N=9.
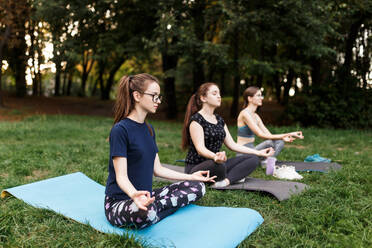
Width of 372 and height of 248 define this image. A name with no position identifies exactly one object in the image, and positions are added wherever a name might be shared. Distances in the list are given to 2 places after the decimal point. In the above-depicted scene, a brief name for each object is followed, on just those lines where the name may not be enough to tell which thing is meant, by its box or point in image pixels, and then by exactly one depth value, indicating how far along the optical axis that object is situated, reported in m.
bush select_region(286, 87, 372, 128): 11.79
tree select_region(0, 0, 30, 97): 13.00
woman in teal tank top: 5.39
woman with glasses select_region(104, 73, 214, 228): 2.79
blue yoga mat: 2.79
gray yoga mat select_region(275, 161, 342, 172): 5.30
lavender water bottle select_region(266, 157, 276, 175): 5.19
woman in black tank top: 4.27
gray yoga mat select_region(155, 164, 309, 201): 3.89
